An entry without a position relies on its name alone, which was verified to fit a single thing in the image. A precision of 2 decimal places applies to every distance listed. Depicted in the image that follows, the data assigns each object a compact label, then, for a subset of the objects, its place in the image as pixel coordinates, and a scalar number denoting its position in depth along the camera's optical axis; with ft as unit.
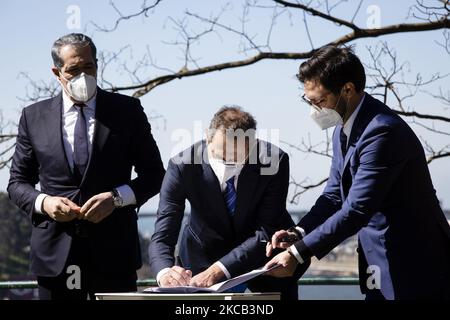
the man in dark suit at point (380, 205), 12.82
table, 11.62
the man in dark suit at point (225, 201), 14.30
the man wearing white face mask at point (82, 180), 14.43
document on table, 11.98
